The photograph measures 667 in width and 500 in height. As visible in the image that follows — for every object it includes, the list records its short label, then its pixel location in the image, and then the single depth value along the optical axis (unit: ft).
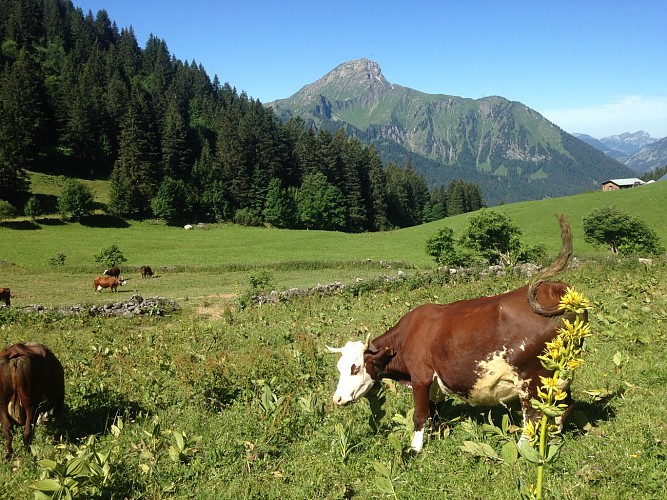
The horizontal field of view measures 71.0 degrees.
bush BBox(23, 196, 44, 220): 207.31
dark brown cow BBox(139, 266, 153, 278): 137.24
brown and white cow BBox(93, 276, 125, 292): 110.22
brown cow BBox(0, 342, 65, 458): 23.38
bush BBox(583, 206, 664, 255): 141.90
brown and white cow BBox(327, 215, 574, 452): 19.07
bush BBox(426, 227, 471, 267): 148.31
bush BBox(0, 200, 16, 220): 197.67
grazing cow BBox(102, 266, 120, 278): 127.34
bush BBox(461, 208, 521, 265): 128.77
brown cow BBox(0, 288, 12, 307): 91.20
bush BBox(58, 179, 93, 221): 218.18
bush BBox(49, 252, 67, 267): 151.39
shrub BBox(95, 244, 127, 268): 151.84
